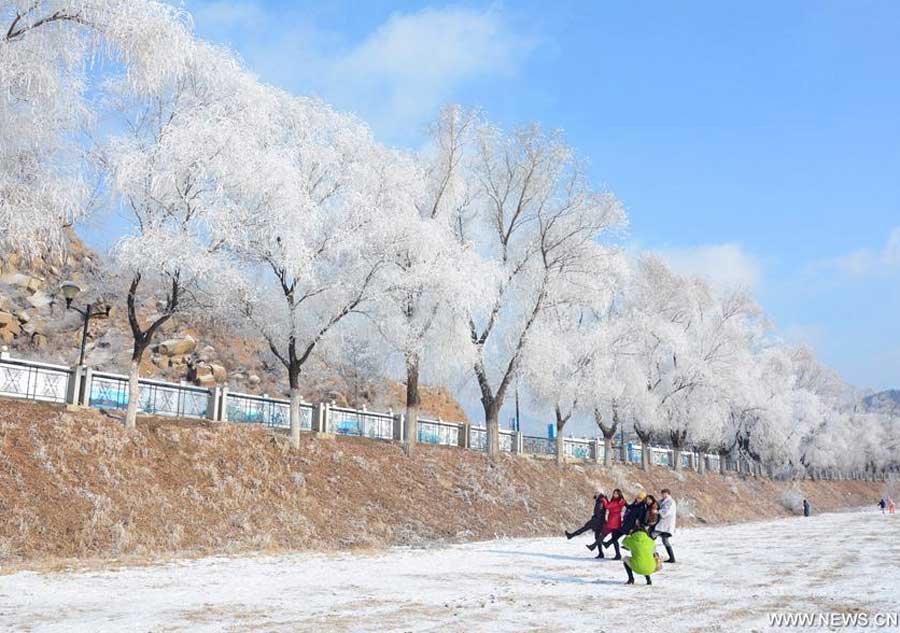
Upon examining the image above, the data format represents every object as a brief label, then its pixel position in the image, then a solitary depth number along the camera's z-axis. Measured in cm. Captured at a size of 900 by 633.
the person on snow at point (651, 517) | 1591
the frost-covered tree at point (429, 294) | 2517
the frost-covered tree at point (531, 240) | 3095
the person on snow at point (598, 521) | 1870
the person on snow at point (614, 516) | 1828
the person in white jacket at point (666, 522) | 1623
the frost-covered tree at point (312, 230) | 2119
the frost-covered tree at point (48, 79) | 1170
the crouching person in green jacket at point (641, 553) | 1253
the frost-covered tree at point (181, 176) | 1866
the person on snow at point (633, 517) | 1672
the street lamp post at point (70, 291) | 2072
